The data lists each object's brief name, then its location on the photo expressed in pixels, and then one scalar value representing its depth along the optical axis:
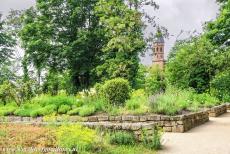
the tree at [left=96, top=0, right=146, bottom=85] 15.23
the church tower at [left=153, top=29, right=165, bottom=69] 57.75
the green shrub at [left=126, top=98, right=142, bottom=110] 8.93
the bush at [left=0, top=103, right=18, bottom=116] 9.86
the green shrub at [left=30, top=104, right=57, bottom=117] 9.31
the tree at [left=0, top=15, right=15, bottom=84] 23.05
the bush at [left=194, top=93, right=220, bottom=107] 12.83
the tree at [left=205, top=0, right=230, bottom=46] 17.02
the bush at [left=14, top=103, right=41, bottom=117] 9.61
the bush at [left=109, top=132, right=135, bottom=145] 5.75
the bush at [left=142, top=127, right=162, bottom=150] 5.68
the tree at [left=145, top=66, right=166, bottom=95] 17.43
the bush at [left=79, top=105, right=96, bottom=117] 8.88
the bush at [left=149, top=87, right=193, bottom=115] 8.32
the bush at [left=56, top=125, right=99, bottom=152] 4.78
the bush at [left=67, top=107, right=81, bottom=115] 9.11
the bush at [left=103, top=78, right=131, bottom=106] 9.79
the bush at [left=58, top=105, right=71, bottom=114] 9.31
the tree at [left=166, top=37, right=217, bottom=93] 16.62
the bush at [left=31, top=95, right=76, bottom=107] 9.77
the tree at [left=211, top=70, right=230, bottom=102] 16.74
